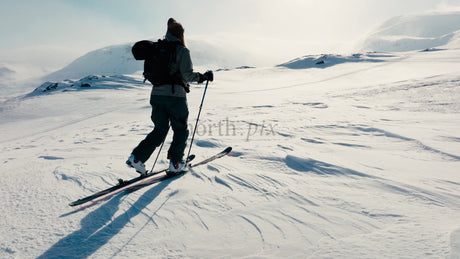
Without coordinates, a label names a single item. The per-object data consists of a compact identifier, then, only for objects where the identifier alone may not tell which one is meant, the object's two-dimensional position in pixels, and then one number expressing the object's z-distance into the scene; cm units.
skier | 276
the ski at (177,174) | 260
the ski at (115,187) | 226
